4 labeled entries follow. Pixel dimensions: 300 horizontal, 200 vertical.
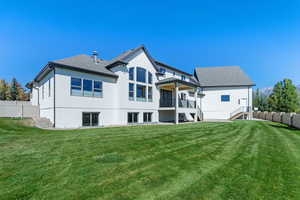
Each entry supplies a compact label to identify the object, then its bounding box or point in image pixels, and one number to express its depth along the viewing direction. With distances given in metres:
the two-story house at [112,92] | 12.20
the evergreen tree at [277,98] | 37.21
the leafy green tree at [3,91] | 40.91
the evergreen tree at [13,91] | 40.77
